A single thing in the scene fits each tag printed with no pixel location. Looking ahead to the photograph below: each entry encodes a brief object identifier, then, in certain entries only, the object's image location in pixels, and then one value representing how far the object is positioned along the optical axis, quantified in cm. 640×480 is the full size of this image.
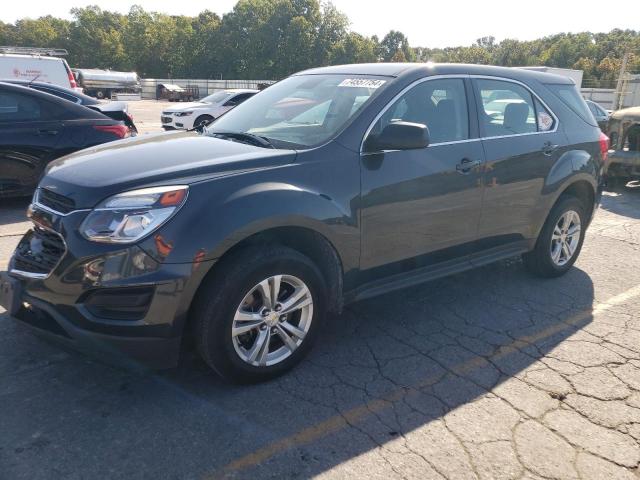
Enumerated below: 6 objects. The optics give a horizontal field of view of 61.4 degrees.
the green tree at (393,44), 11963
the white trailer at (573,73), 2857
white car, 1648
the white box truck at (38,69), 1708
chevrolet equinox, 271
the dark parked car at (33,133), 652
